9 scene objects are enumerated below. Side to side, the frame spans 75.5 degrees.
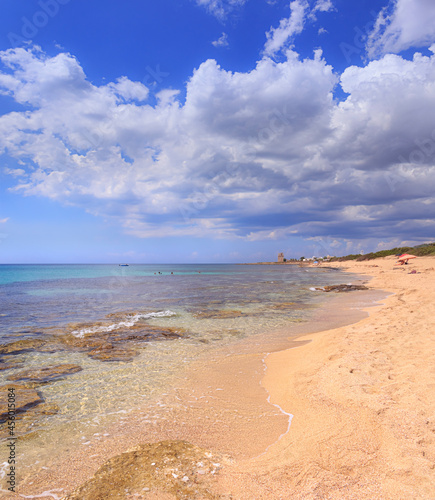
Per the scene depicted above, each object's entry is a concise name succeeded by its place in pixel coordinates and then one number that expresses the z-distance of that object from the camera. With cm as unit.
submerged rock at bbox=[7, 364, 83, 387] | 804
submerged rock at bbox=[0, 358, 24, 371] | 919
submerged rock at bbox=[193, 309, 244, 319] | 1785
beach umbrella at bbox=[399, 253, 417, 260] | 5738
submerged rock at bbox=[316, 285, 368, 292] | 3172
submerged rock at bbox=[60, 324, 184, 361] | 1048
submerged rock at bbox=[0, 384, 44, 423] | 629
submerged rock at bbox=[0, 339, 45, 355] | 1095
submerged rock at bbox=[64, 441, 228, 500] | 364
